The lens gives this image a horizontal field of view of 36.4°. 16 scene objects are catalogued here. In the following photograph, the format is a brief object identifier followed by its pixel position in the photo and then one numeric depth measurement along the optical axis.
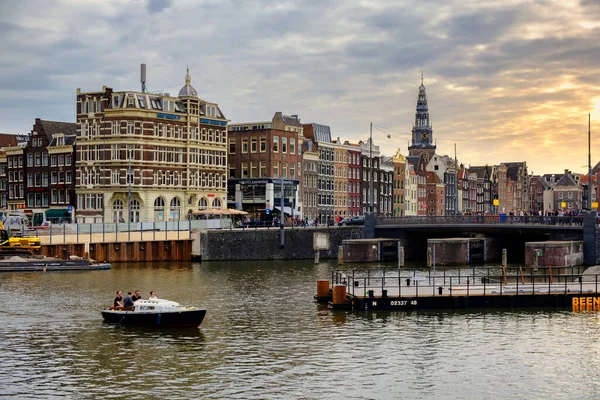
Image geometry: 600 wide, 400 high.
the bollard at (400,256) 94.71
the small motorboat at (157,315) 50.94
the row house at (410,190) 184.12
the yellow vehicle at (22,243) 91.31
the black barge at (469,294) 56.91
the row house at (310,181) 144.88
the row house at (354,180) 160.50
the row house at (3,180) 136.49
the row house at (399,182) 178.12
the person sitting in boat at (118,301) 53.37
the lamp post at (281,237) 104.38
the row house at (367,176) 164.32
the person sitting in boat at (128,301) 52.91
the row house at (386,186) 170.38
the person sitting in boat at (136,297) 54.09
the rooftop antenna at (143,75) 123.25
